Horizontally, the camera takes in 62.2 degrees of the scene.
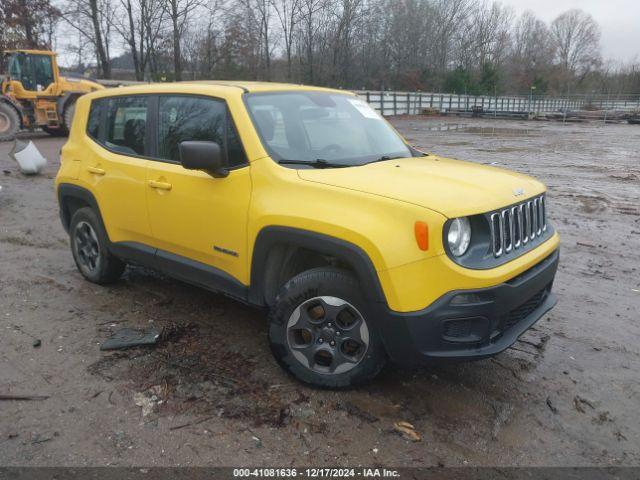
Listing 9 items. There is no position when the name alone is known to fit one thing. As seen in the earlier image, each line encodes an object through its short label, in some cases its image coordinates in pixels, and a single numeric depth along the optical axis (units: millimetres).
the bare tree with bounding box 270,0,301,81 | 47719
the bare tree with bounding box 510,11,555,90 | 69688
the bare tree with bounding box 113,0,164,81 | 43625
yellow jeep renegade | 2818
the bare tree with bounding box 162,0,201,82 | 42969
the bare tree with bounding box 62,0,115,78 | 40719
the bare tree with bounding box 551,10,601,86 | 88188
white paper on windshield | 4379
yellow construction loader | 18656
